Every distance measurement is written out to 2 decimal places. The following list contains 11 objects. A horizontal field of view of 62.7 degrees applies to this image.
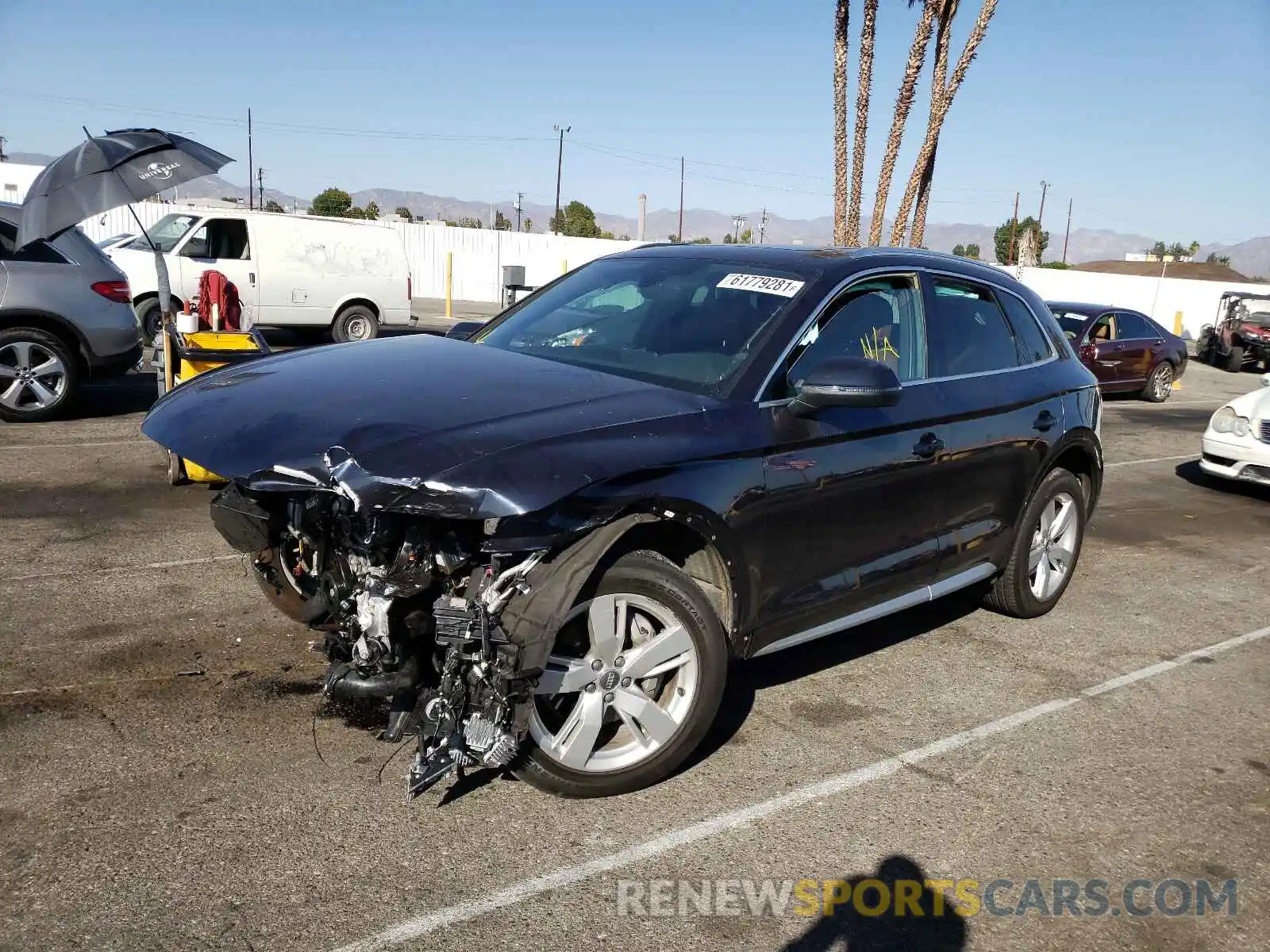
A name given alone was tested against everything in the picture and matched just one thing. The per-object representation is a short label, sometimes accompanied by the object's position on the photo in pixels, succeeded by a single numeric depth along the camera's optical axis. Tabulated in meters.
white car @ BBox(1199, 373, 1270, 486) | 9.41
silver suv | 9.12
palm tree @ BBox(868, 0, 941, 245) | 22.86
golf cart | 25.25
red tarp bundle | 9.96
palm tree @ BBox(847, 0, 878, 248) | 23.34
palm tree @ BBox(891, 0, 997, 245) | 23.44
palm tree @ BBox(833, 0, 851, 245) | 23.47
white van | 15.52
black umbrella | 7.94
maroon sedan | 16.61
